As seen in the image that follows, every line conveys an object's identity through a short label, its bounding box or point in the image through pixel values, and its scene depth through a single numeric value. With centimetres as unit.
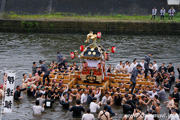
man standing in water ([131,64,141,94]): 1672
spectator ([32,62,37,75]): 2123
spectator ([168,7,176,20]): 3549
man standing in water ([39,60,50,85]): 1792
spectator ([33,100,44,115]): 1454
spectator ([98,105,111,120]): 1329
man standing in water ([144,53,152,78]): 1944
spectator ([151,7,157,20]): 3542
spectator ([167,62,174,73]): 2048
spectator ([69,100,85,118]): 1420
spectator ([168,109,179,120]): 1298
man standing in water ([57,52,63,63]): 2119
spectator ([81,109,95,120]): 1295
